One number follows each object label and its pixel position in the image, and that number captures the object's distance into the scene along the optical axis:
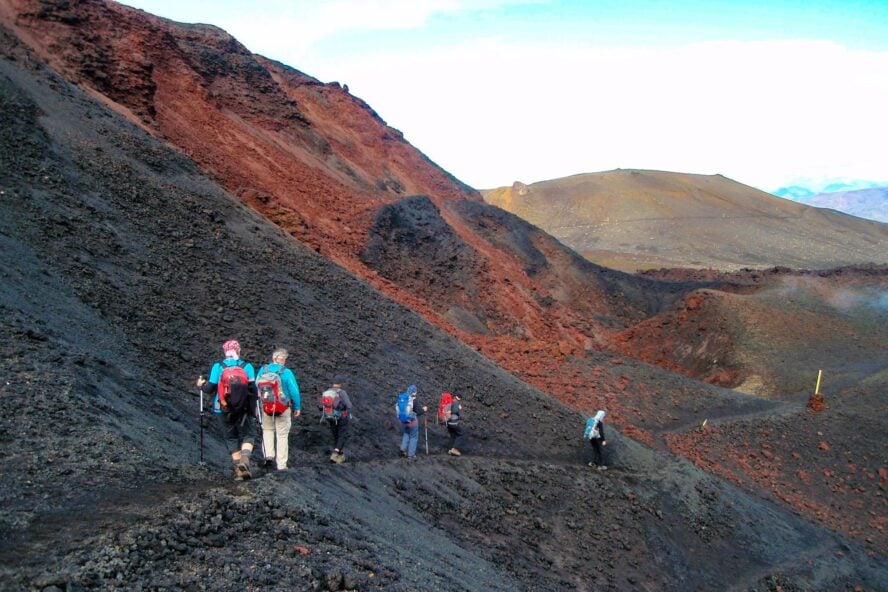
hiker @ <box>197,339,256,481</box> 8.23
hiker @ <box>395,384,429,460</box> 12.31
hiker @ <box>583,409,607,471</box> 15.98
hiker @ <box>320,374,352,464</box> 10.80
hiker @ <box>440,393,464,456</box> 13.95
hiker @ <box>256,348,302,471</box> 8.43
